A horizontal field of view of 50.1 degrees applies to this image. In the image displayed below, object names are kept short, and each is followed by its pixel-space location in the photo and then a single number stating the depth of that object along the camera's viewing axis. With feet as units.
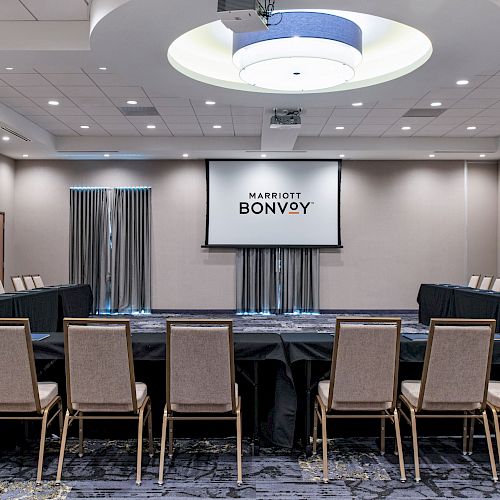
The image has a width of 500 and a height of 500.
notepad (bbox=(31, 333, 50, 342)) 12.46
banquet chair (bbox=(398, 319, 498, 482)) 10.92
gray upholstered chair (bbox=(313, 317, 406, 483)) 10.93
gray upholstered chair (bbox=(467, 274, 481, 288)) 31.09
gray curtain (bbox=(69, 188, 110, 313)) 38.58
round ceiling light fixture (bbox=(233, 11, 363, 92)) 16.89
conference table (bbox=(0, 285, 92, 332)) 20.66
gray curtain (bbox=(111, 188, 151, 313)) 38.34
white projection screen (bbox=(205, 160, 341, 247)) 38.27
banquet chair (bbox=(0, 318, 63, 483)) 10.73
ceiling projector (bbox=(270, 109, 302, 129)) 25.89
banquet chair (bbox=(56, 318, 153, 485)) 10.82
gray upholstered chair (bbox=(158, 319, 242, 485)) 10.87
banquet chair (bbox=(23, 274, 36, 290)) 29.43
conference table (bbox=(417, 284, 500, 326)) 22.85
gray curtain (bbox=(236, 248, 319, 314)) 38.40
